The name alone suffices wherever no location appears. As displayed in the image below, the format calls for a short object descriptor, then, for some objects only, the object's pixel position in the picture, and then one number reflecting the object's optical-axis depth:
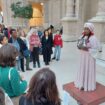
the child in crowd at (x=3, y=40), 2.95
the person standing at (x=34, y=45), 3.87
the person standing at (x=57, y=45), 4.60
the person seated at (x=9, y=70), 1.23
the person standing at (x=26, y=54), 3.62
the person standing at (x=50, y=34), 4.27
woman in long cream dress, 2.17
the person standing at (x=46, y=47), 4.21
